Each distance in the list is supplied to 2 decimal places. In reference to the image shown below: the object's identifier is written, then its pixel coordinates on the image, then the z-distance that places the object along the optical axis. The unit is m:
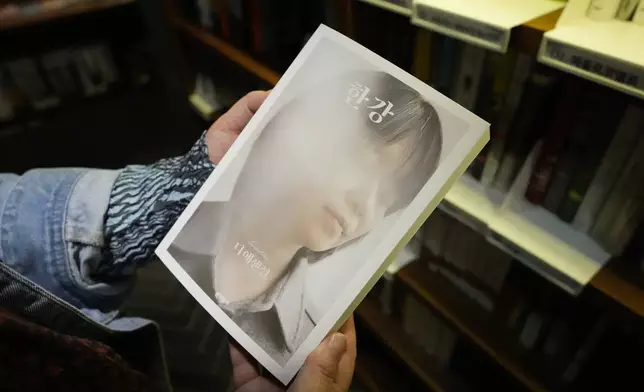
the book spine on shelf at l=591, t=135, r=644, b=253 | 0.56
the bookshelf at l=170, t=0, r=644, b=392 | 0.56
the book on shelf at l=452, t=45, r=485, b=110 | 0.69
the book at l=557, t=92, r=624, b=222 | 0.56
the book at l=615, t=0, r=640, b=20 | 0.50
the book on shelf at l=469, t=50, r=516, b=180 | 0.66
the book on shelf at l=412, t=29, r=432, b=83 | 0.73
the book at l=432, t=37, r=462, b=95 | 0.71
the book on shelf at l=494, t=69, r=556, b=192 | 0.62
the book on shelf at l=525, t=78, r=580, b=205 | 0.59
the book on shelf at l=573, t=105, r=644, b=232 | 0.54
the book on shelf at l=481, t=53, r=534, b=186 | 0.64
